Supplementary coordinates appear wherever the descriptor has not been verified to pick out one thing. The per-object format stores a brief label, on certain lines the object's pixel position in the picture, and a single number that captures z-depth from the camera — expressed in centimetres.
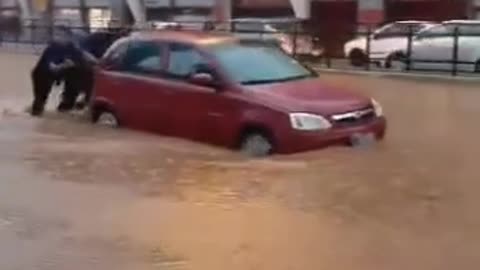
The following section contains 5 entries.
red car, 1191
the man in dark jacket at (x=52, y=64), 1716
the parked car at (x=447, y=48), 2380
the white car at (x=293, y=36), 2759
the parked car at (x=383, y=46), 2600
